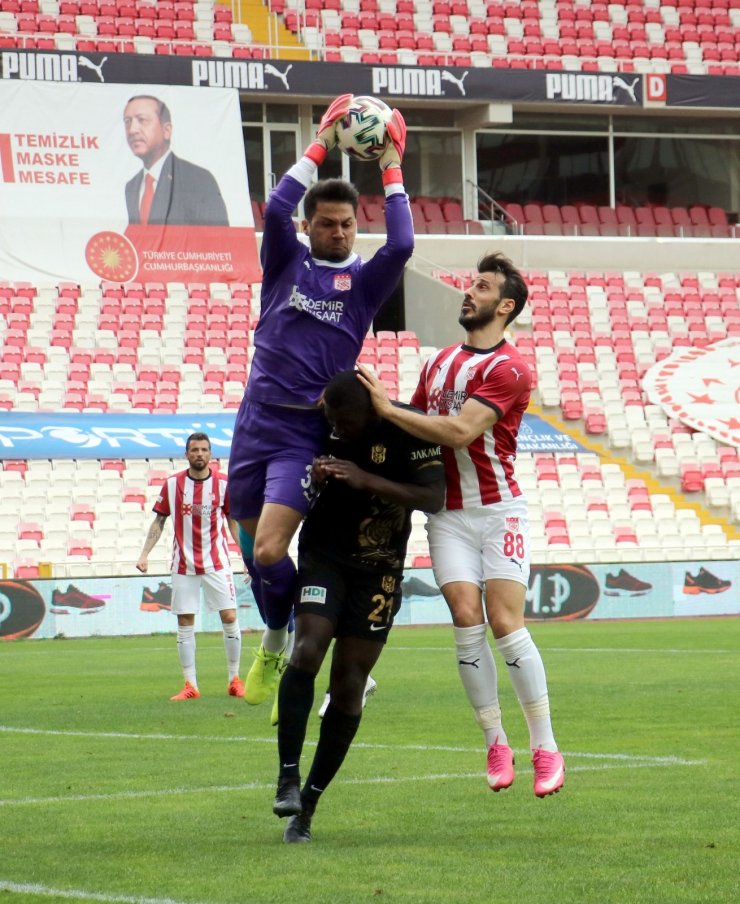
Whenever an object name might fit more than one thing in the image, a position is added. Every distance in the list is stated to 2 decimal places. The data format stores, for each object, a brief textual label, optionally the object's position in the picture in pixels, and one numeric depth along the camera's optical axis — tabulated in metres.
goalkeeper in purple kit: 12.75
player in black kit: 11.93
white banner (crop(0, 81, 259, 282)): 56.19
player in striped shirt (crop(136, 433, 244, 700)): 26.02
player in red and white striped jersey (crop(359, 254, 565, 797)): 12.77
